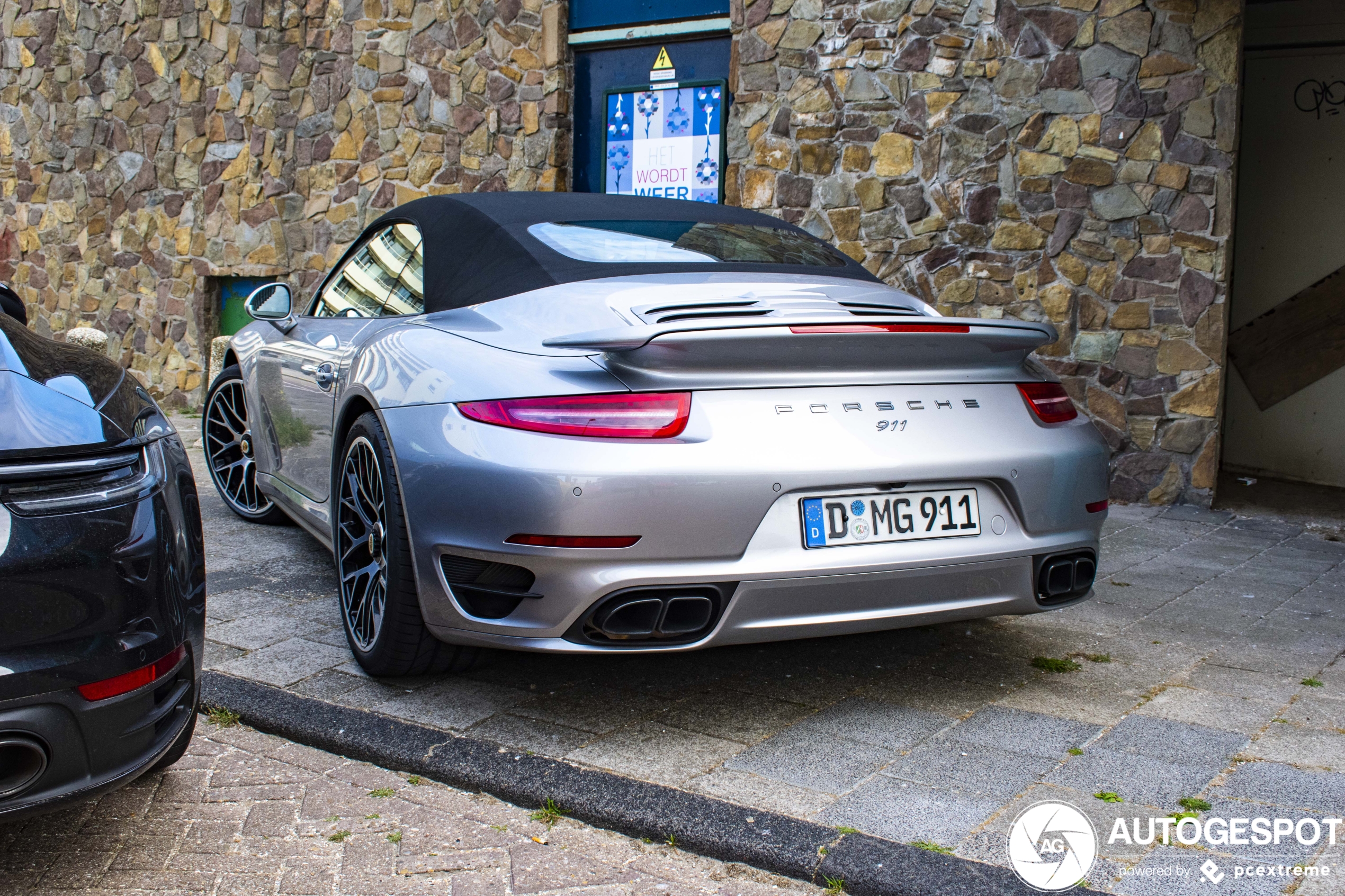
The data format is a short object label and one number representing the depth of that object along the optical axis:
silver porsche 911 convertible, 2.71
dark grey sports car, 1.96
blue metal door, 8.46
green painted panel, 10.84
